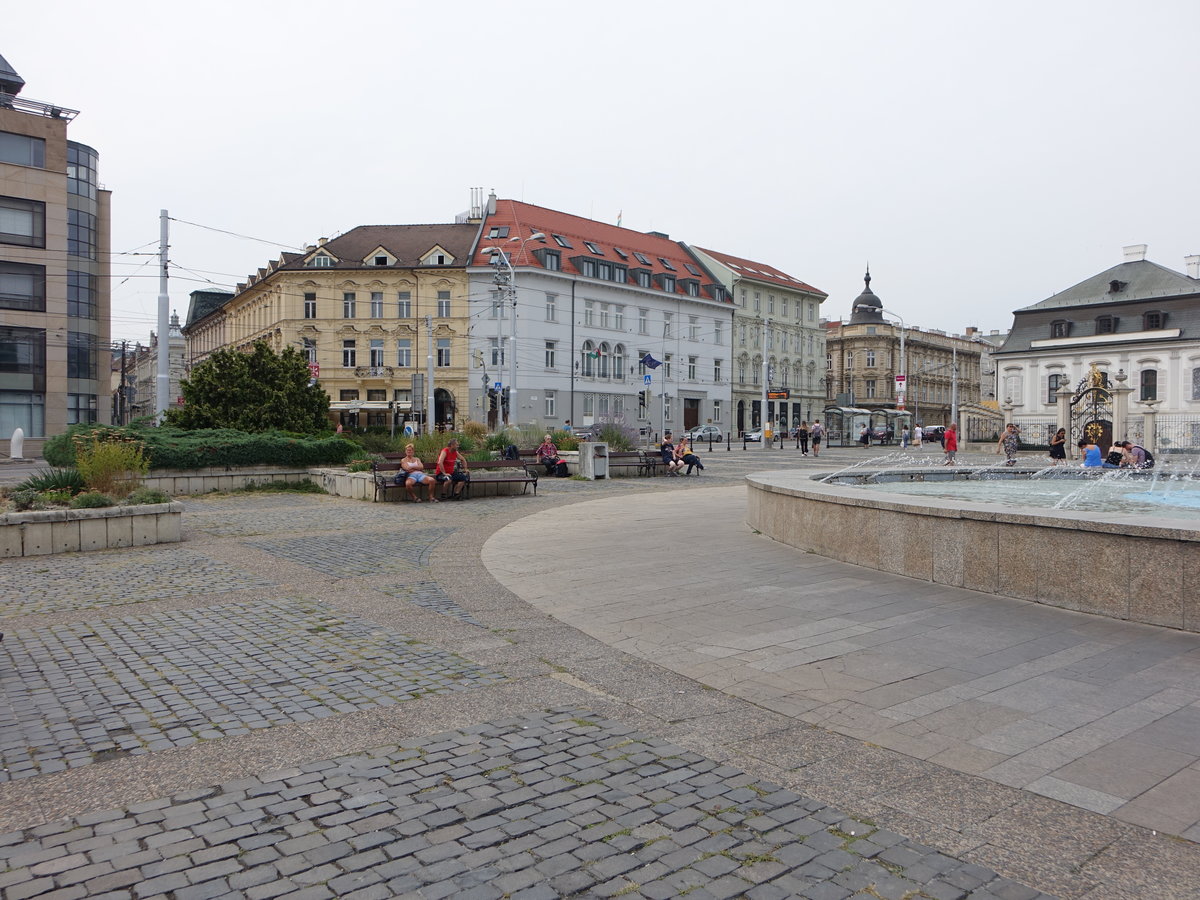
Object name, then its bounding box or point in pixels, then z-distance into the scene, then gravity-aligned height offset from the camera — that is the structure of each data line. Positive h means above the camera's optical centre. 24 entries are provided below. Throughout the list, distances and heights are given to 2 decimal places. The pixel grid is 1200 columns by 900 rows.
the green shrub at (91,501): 11.70 -0.79
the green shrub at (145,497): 12.27 -0.79
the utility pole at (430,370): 43.39 +3.61
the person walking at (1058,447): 29.83 -0.20
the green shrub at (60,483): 12.98 -0.62
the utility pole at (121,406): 67.88 +2.71
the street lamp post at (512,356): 32.06 +3.24
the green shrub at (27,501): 11.65 -0.80
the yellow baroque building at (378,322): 57.81 +7.73
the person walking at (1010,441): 31.85 +0.00
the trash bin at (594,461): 24.11 -0.54
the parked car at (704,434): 62.24 +0.49
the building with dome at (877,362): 93.38 +8.56
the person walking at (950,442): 30.31 -0.03
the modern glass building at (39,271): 44.19 +8.69
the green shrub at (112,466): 13.25 -0.39
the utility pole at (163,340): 20.88 +2.37
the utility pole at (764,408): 53.79 +1.97
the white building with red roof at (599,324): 58.09 +8.35
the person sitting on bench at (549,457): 24.38 -0.44
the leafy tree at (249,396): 21.62 +1.10
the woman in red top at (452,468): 18.06 -0.56
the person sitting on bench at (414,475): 17.39 -0.67
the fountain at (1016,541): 6.90 -0.94
